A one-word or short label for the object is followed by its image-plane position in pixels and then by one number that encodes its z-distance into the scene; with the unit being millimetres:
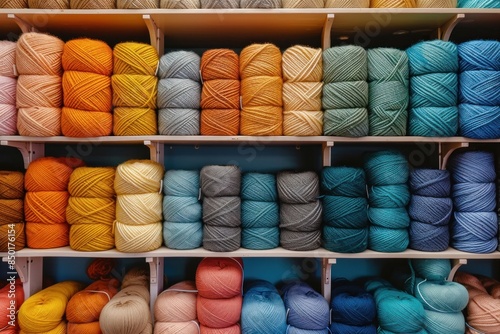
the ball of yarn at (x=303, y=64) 1263
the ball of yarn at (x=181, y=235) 1295
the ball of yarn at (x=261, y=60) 1269
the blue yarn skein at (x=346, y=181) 1250
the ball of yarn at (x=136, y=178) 1249
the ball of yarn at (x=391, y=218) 1276
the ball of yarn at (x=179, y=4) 1280
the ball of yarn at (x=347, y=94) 1228
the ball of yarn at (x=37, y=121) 1245
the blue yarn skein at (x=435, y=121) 1239
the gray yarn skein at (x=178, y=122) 1274
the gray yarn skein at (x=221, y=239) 1274
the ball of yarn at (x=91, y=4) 1280
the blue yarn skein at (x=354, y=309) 1239
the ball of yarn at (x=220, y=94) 1273
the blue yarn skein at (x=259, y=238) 1312
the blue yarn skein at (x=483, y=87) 1241
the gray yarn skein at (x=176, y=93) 1270
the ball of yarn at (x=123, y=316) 1154
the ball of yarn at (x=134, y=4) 1272
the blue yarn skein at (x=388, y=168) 1277
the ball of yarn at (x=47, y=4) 1284
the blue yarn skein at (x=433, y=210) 1275
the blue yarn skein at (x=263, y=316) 1238
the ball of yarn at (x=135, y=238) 1257
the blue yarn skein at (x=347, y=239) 1256
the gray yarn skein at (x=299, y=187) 1279
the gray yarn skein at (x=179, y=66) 1278
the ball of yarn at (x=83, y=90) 1240
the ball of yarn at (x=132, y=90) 1268
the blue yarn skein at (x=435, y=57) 1243
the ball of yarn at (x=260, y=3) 1257
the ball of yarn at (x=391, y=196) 1276
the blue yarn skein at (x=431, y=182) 1279
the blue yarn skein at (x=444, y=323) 1250
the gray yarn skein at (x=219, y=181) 1267
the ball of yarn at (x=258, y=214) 1306
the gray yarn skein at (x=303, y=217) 1279
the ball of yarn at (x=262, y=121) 1263
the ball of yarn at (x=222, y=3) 1287
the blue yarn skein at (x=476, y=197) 1286
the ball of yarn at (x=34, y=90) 1246
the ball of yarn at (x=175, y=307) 1270
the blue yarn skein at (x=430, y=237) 1288
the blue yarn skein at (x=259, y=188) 1312
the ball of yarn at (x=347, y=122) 1230
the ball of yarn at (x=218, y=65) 1277
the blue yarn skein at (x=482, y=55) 1249
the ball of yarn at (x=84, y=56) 1242
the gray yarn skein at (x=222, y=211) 1271
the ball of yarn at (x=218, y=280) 1257
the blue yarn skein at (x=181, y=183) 1305
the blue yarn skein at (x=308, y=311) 1246
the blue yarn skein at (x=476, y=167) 1290
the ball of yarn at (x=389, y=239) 1281
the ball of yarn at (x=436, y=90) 1241
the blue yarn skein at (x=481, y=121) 1240
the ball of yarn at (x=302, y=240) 1294
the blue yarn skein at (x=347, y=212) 1247
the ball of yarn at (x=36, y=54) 1239
